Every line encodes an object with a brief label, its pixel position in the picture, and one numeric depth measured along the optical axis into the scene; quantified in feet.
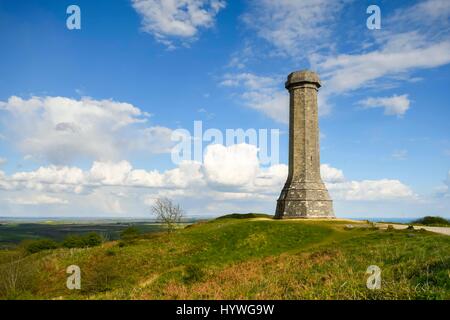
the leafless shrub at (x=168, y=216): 200.85
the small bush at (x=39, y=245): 204.85
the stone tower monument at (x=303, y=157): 156.35
